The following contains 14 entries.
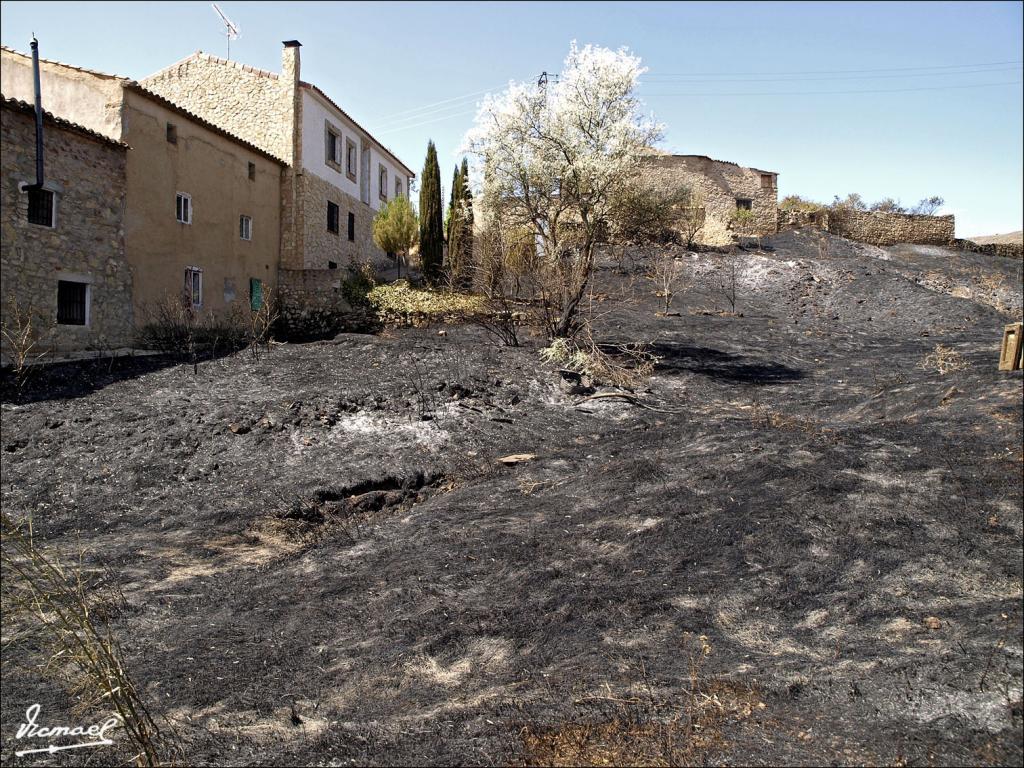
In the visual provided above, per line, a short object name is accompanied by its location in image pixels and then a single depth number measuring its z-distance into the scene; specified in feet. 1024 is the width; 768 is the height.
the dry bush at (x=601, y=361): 47.91
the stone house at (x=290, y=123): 77.66
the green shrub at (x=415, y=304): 67.56
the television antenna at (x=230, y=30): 84.66
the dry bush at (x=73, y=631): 8.43
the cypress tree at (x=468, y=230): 72.18
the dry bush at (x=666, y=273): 74.59
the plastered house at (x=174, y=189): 58.44
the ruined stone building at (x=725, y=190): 106.93
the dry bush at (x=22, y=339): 46.07
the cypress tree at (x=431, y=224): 84.48
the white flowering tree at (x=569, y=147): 59.98
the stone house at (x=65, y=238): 49.90
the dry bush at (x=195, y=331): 58.95
